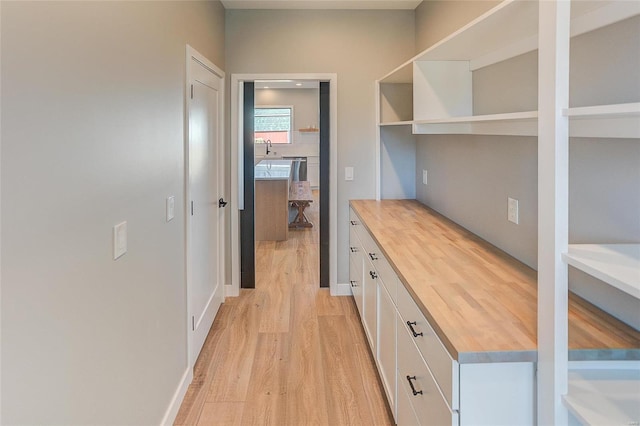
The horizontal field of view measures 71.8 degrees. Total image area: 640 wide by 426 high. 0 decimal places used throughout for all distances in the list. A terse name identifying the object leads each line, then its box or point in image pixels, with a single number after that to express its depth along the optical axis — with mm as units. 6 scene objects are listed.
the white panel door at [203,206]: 2729
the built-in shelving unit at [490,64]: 1223
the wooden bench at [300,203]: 7410
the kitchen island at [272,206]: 6262
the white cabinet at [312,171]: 11253
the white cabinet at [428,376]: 1221
